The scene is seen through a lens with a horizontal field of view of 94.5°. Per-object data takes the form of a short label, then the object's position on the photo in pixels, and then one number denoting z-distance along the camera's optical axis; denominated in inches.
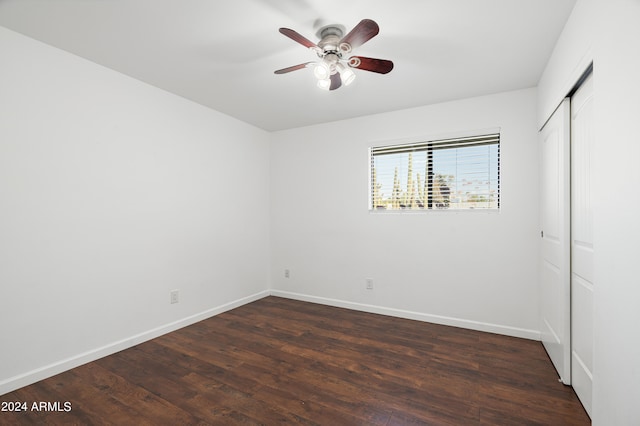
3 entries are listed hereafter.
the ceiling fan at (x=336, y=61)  75.1
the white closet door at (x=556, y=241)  82.1
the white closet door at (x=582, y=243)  69.5
